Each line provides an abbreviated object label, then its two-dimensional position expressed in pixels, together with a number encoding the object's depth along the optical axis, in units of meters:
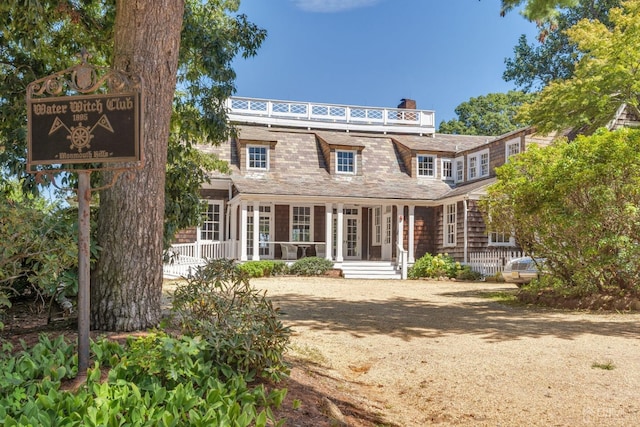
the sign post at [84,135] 4.14
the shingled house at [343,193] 22.42
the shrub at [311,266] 20.91
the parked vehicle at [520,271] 15.56
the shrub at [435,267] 21.50
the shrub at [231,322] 4.14
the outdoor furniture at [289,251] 22.92
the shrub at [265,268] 19.86
